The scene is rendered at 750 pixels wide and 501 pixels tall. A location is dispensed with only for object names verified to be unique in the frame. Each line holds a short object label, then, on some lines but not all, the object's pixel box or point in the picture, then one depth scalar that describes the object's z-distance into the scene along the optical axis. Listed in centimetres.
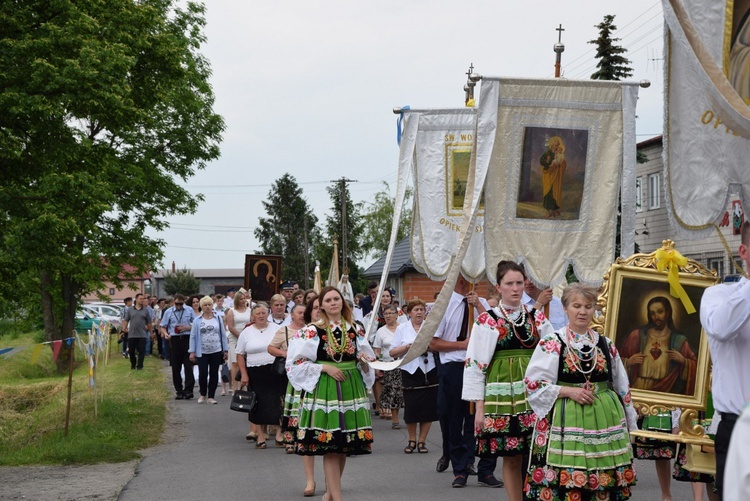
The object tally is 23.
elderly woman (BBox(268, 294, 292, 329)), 1377
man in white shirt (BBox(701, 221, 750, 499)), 514
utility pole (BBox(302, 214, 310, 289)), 9059
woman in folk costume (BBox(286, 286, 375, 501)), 877
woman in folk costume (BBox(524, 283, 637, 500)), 661
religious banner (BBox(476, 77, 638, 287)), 943
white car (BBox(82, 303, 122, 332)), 5471
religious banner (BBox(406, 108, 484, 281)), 1327
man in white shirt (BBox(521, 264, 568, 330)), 976
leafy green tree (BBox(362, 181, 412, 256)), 8306
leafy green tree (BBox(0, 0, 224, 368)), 1898
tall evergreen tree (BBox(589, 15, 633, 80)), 3419
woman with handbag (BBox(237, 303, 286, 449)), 1351
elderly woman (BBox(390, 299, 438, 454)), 1274
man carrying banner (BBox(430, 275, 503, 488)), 1016
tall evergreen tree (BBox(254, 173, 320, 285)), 10531
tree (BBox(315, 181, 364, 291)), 8488
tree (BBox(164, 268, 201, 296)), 9944
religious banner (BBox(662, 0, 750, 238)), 497
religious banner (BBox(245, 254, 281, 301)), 2127
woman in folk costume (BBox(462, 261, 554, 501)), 776
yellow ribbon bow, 736
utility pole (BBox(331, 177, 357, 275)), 7002
